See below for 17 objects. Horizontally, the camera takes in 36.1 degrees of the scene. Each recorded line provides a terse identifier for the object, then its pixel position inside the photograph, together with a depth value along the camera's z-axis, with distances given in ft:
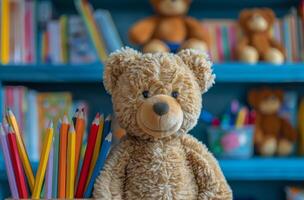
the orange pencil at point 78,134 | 2.15
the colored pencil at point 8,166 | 2.07
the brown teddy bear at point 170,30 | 3.75
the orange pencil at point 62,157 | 2.08
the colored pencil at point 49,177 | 2.10
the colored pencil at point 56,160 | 2.10
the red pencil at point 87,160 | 2.14
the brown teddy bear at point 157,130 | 2.15
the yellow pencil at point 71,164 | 2.08
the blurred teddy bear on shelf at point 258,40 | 3.82
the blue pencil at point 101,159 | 2.10
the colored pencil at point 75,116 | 2.18
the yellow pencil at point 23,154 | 2.12
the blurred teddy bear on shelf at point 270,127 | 4.11
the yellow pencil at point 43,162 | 2.08
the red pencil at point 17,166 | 2.08
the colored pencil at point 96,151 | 2.15
